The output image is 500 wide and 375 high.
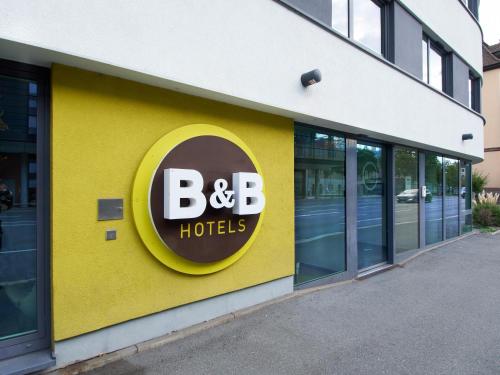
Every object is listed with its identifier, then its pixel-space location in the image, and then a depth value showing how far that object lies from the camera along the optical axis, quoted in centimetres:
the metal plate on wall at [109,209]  298
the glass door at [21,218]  276
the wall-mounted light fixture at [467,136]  941
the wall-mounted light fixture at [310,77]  430
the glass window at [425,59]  818
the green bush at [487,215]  1255
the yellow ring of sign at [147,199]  320
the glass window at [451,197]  982
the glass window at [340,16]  552
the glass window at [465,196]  1105
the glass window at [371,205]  634
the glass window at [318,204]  516
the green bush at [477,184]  1419
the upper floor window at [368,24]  603
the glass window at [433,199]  861
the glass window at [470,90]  1167
